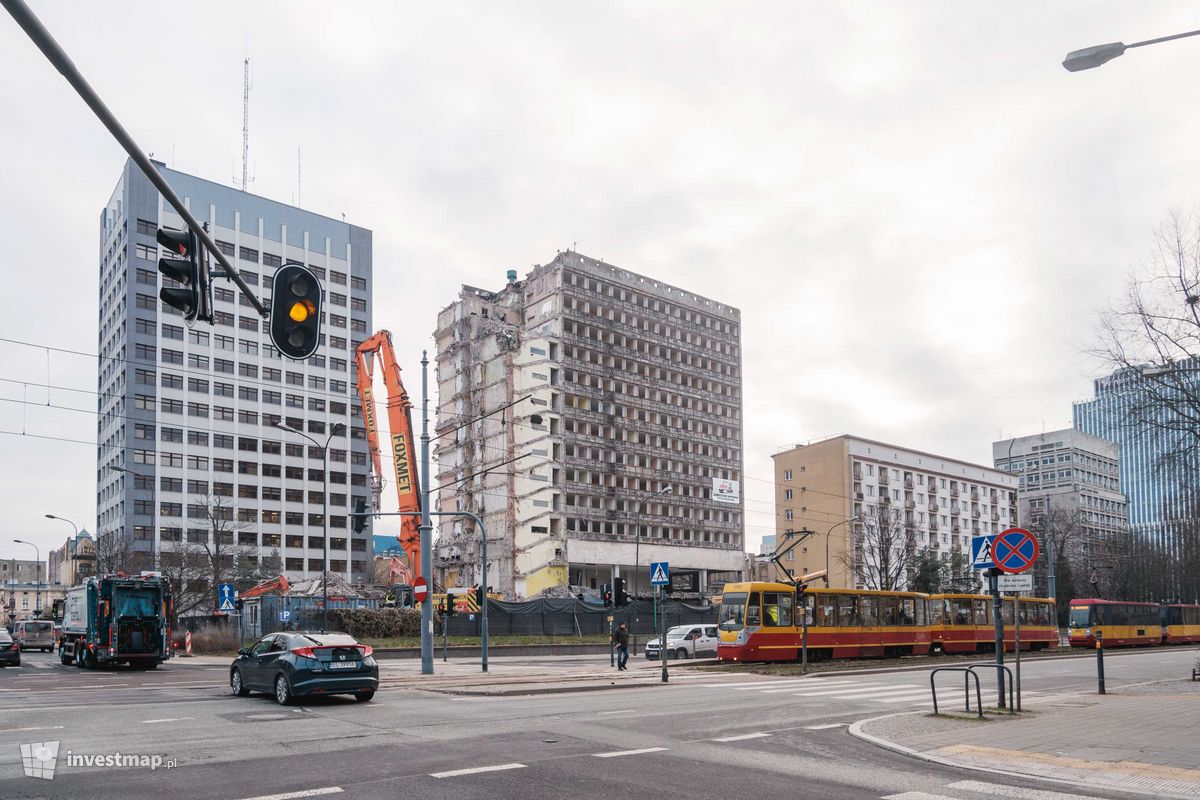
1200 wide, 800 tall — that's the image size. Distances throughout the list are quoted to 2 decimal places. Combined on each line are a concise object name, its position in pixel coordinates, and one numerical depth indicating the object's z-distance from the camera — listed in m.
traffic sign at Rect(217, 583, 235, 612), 36.66
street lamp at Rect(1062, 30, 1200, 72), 10.09
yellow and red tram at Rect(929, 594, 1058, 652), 43.00
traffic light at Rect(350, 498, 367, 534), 32.62
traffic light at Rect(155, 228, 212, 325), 9.91
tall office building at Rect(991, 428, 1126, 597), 125.50
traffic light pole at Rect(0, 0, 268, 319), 6.16
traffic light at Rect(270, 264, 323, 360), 10.55
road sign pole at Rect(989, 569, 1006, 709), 16.64
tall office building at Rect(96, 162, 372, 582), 94.50
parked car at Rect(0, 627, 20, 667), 38.22
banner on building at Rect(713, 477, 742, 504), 99.25
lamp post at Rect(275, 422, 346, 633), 35.51
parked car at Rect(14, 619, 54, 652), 56.19
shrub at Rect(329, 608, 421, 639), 44.92
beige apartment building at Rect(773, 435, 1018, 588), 103.38
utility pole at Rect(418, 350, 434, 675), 29.19
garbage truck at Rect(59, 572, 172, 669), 32.69
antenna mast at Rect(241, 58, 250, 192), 109.31
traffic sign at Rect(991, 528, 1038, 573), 16.11
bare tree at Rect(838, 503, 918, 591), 83.88
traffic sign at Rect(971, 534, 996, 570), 17.02
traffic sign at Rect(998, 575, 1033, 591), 16.67
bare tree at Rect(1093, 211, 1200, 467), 24.62
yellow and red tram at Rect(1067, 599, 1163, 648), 53.75
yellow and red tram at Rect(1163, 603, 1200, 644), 59.81
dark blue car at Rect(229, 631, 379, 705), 18.33
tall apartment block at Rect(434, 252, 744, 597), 89.94
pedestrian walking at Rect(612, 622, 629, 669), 33.22
